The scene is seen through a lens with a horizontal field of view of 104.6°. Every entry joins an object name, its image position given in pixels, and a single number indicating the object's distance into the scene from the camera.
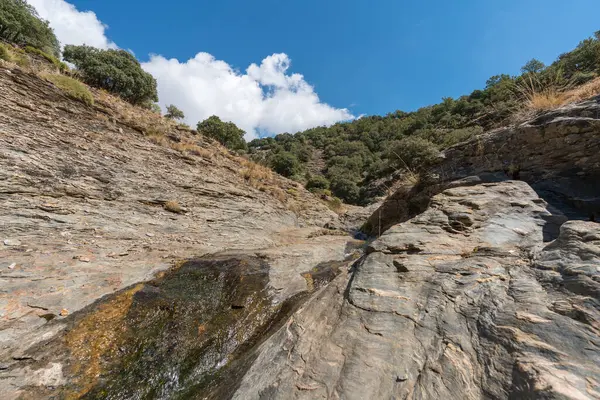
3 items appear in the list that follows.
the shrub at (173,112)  18.95
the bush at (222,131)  21.48
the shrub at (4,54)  7.93
